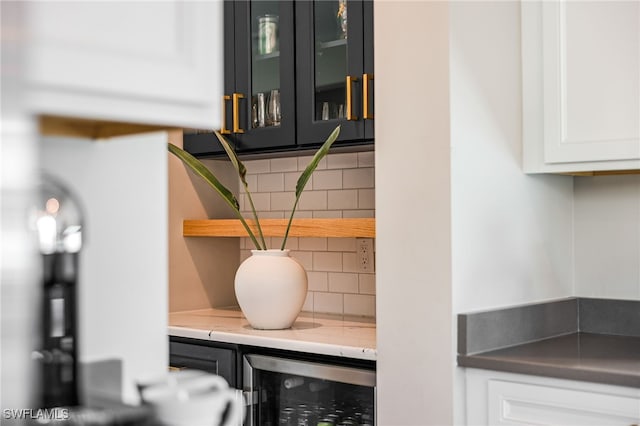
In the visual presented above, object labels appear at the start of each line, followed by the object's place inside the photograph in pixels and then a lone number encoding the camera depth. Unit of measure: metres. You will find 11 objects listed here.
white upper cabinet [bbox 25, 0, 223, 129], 0.97
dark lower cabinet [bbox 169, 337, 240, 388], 2.76
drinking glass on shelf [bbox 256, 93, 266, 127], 3.12
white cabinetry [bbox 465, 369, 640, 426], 2.04
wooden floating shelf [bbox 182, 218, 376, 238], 2.82
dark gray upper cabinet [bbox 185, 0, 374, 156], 2.78
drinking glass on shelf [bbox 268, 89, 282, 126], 3.07
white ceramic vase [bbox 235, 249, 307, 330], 2.79
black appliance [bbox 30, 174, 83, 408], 1.14
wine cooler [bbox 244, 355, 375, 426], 2.47
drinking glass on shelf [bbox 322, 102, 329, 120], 2.91
